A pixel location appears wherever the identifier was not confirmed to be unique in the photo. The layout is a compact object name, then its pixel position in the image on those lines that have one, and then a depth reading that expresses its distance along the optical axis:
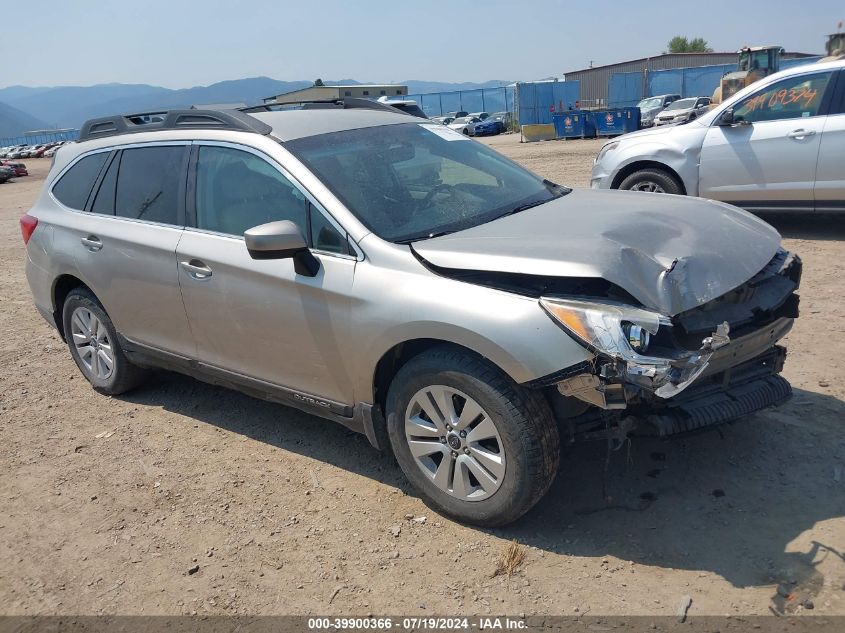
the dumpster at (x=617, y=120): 29.86
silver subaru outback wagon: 2.97
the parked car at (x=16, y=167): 36.26
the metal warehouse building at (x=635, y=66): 55.50
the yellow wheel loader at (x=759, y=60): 24.31
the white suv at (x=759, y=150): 7.39
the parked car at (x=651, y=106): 34.02
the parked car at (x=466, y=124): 43.91
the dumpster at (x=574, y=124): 30.47
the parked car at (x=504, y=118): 46.28
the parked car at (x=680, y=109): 28.86
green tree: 96.44
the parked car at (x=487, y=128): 44.53
